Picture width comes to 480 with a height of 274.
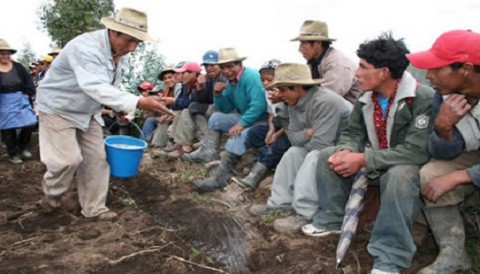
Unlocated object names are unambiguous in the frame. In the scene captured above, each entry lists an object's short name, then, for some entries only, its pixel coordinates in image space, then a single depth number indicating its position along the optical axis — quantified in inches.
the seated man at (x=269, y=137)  187.5
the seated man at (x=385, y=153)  111.3
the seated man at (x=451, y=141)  105.3
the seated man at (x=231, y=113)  210.2
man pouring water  152.5
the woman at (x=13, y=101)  260.1
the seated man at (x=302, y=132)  147.2
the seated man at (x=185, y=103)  271.3
